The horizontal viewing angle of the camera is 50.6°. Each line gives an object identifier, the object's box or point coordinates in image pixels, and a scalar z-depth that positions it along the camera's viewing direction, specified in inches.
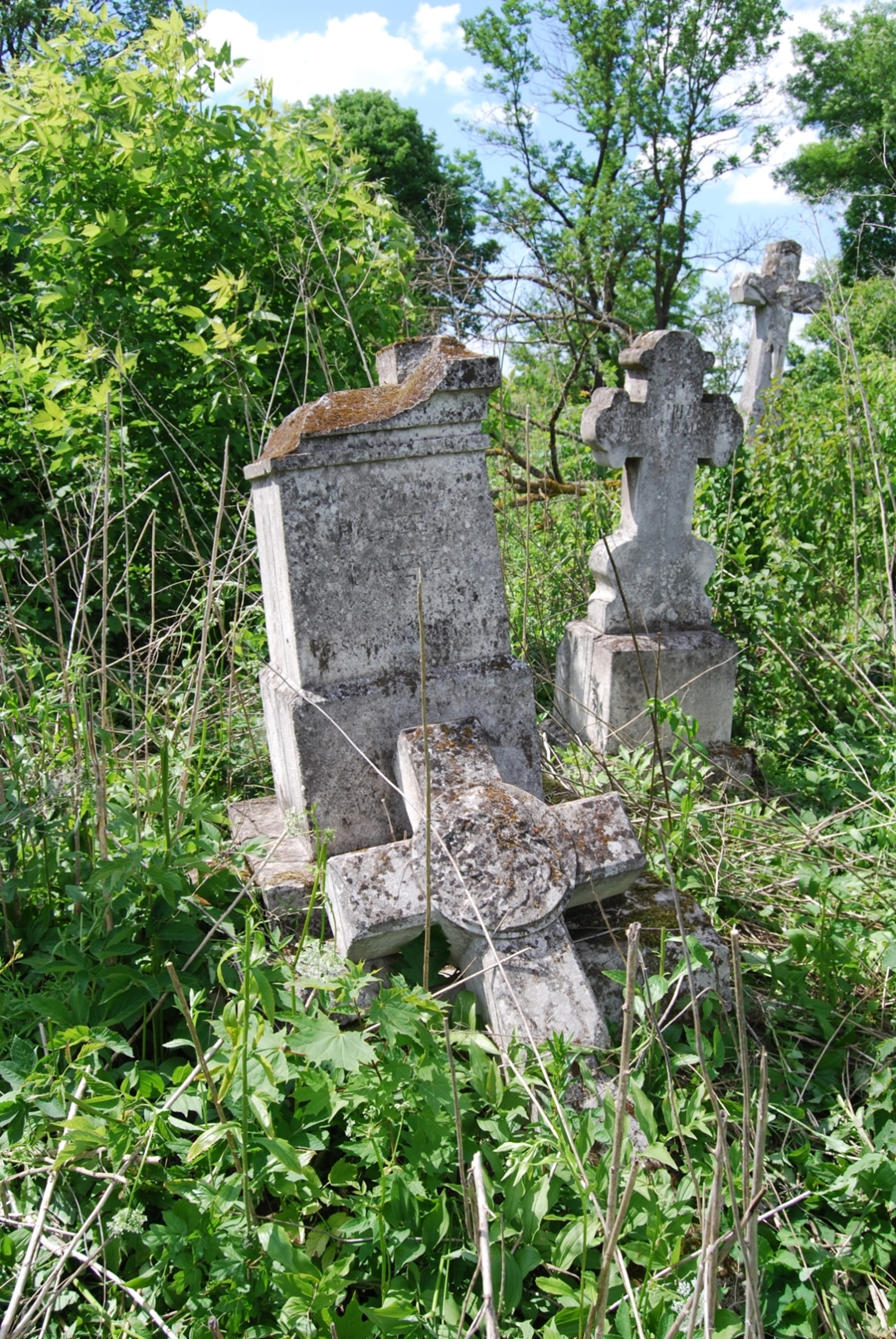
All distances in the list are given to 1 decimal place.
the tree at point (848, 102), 885.8
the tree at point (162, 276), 140.2
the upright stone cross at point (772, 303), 224.1
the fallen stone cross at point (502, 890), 72.4
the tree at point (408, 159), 771.4
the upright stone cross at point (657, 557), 150.4
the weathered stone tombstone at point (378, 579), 84.7
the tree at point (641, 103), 761.6
